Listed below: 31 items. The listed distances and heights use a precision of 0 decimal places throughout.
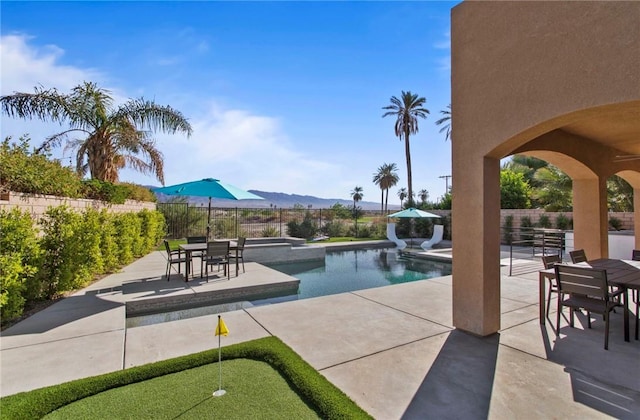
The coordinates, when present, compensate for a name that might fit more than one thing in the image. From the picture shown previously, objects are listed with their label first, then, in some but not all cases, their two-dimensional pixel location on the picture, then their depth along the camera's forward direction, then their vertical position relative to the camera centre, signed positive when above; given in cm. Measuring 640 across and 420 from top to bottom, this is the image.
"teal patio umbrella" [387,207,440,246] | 1413 +33
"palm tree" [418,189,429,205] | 6778 +604
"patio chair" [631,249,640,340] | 619 -68
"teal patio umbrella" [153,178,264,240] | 740 +74
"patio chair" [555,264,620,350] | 355 -82
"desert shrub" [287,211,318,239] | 1695 -49
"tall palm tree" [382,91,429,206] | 2534 +907
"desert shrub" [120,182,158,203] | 1079 +104
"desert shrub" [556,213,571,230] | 1375 -1
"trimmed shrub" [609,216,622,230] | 1213 -3
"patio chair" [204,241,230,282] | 686 -72
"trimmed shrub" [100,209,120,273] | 667 -49
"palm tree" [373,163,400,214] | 5156 +759
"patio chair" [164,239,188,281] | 693 -97
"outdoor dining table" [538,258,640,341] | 369 -71
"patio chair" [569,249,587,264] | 533 -61
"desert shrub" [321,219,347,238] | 1819 -52
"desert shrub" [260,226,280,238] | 1581 -68
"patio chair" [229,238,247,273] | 777 -65
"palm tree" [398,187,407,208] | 6236 +574
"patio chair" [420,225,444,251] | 1430 -85
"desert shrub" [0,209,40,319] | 383 -52
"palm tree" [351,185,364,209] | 6565 +598
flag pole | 262 -149
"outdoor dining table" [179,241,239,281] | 681 -67
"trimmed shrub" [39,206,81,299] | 506 -53
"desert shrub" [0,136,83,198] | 458 +79
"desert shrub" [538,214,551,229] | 1449 +3
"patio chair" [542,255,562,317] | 502 -65
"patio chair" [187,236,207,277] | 852 -58
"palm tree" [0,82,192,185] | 838 +307
